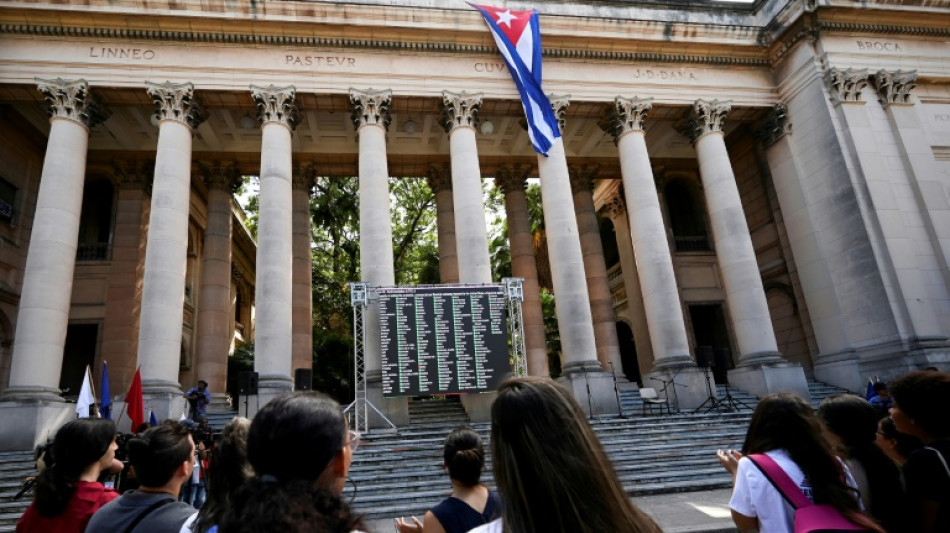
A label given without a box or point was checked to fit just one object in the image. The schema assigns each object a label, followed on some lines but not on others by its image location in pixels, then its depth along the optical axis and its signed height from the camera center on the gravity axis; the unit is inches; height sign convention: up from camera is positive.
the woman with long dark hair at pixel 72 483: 132.0 -10.5
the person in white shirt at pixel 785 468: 99.3 -18.0
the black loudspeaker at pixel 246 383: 558.6 +39.2
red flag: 421.4 +22.4
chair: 652.7 -14.5
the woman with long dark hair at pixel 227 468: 106.2 -8.5
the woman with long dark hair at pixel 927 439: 107.0 -17.0
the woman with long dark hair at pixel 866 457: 118.0 -20.4
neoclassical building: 641.0 +331.6
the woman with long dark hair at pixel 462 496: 135.6 -24.4
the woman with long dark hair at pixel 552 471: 67.7 -9.6
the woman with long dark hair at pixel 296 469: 56.4 -7.1
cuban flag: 721.6 +428.1
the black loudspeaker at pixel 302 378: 574.6 +40.8
